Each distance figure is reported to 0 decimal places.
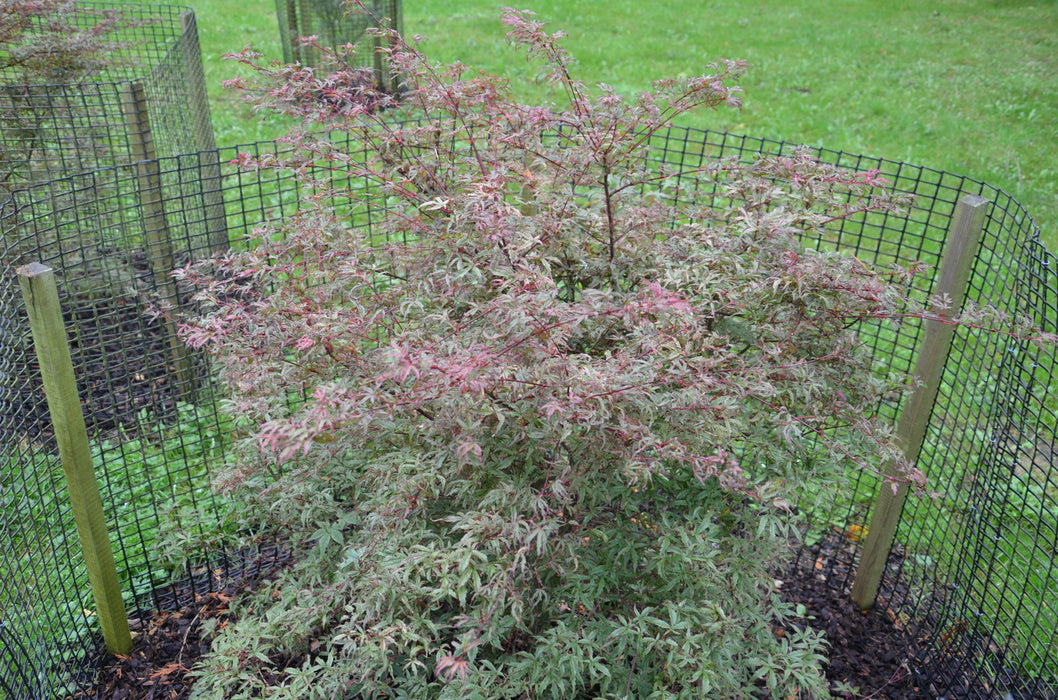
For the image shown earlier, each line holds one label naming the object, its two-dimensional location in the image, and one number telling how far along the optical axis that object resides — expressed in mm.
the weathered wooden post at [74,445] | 2334
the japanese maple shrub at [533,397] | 1957
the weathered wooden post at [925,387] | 2803
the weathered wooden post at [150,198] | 3770
